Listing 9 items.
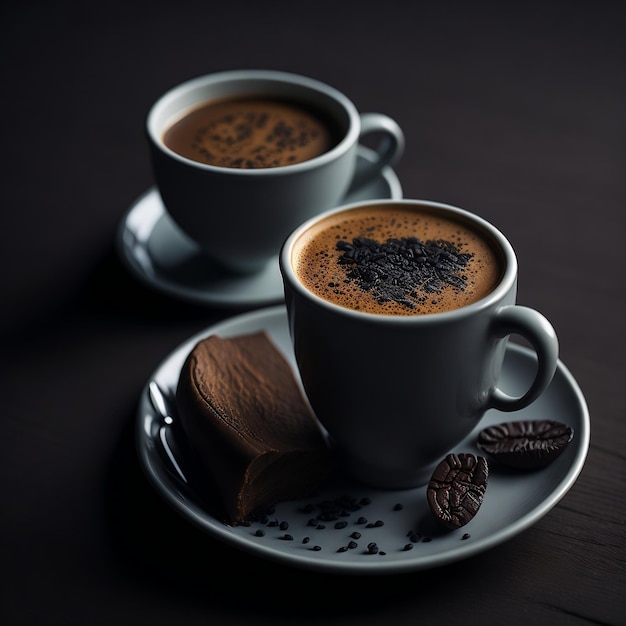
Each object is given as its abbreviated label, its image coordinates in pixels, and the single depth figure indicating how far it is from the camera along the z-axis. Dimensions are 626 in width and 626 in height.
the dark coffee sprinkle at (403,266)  0.49
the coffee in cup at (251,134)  0.60
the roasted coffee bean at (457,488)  0.48
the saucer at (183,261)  0.60
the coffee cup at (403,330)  0.47
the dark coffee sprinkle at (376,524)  0.49
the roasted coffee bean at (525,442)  0.50
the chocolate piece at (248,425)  0.49
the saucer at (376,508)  0.47
